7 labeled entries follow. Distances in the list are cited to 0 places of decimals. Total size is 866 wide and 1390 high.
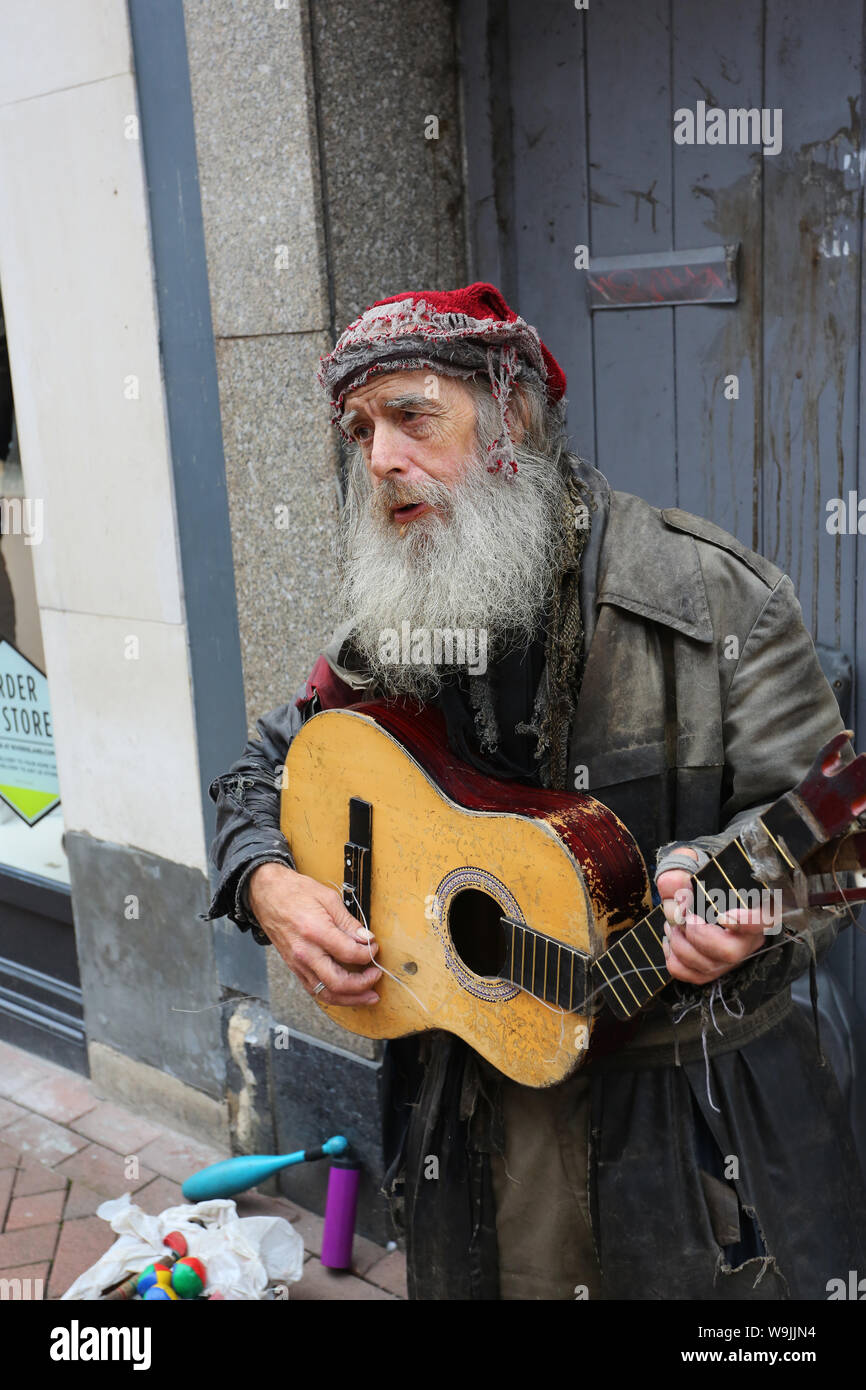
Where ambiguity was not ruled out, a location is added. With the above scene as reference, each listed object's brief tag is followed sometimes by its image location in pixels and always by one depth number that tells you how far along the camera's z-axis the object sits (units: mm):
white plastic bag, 2910
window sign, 4199
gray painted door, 2363
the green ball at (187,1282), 2826
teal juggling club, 3254
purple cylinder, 3080
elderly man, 1831
